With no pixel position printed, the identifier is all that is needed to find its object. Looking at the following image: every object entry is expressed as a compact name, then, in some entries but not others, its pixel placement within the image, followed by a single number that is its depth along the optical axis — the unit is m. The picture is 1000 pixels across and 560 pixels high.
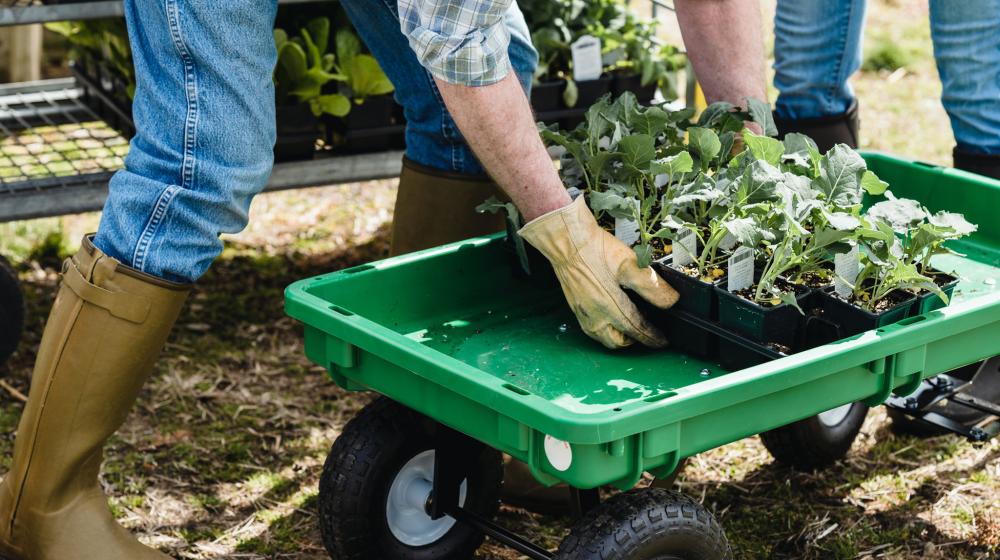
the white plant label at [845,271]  3.09
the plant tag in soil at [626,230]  3.17
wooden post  5.18
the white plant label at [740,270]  3.08
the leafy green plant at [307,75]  3.85
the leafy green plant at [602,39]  4.06
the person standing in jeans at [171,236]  3.01
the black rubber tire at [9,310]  3.67
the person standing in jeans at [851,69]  3.53
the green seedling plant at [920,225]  3.08
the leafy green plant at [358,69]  3.89
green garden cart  2.84
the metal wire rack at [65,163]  3.75
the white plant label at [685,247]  3.14
